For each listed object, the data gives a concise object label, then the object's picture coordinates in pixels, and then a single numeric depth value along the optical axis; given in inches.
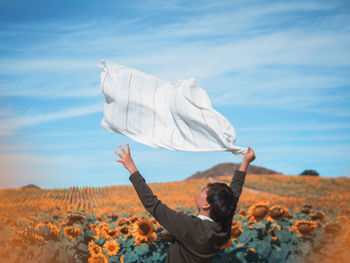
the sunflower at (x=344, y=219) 186.1
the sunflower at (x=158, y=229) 149.9
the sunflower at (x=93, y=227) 156.6
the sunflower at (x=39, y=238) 126.9
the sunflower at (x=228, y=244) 154.3
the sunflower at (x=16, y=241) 118.1
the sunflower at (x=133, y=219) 159.9
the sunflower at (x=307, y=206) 198.4
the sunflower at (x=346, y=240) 157.8
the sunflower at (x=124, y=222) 159.9
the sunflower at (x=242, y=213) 182.1
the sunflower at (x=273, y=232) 166.3
